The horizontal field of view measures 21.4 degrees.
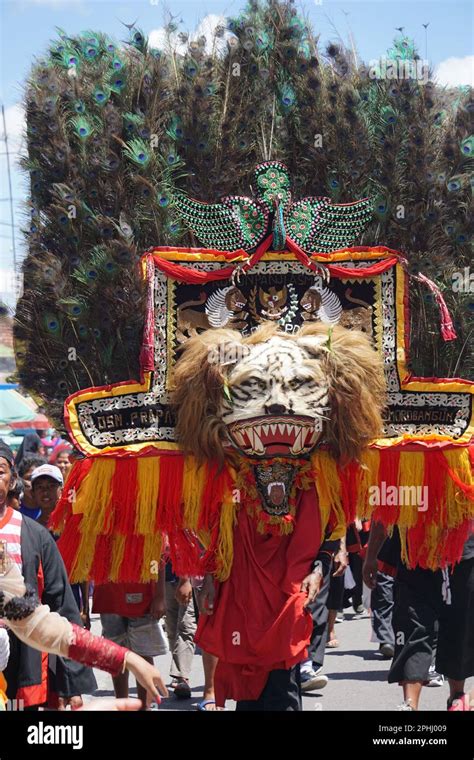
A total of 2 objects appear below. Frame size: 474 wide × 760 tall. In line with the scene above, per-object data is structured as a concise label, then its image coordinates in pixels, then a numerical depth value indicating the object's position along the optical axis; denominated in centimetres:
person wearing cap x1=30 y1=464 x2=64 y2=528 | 757
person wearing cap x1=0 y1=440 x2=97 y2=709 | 527
